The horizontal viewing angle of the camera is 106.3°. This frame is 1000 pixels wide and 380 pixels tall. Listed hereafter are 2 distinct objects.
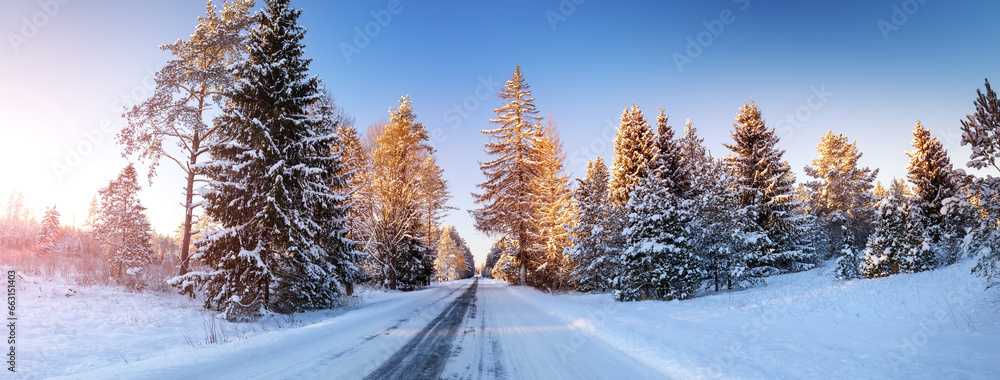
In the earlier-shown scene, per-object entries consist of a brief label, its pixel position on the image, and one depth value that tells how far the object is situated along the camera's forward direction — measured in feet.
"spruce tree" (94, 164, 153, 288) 79.63
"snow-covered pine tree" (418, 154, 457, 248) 93.15
